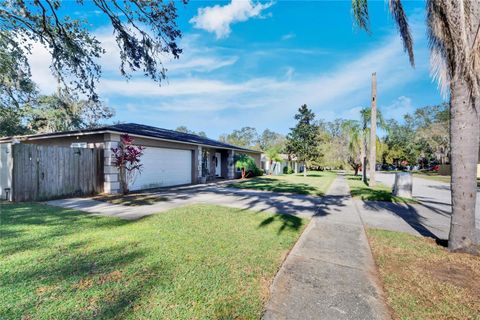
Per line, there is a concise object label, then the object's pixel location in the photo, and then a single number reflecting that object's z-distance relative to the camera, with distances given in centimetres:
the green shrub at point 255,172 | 2286
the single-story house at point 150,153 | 1032
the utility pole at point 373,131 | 1534
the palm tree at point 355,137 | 2127
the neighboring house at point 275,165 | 3096
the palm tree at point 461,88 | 374
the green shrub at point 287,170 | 3436
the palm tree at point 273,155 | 2878
